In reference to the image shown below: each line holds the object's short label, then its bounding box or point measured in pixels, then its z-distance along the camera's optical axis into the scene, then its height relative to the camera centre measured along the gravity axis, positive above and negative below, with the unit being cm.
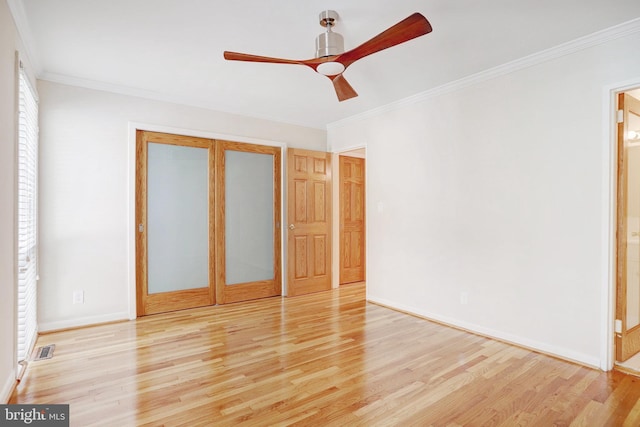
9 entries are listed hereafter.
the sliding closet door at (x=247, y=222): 443 -16
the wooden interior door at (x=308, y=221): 491 -17
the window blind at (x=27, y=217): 257 -5
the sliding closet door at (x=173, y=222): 392 -15
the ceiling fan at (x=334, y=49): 201 +101
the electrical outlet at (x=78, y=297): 353 -89
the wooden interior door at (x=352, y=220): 572 -19
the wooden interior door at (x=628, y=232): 264 -19
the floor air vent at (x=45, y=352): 280 -119
